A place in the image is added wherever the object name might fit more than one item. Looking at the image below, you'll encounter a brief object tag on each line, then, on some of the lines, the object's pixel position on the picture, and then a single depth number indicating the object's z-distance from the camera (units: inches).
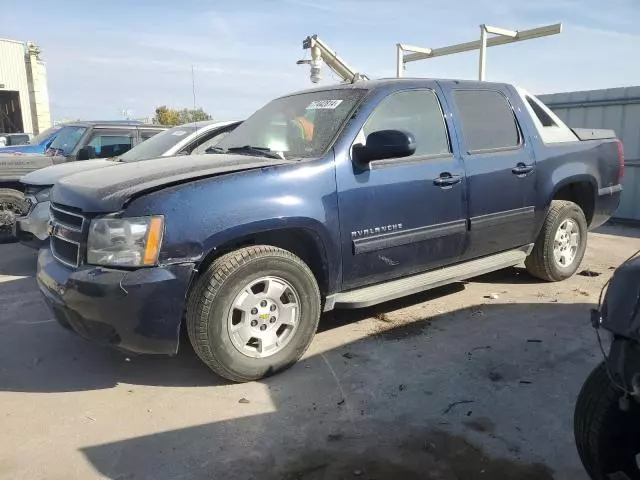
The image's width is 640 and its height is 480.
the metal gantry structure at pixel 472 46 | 468.8
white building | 1279.5
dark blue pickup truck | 122.1
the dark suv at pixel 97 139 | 316.8
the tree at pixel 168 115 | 1198.9
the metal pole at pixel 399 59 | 528.3
